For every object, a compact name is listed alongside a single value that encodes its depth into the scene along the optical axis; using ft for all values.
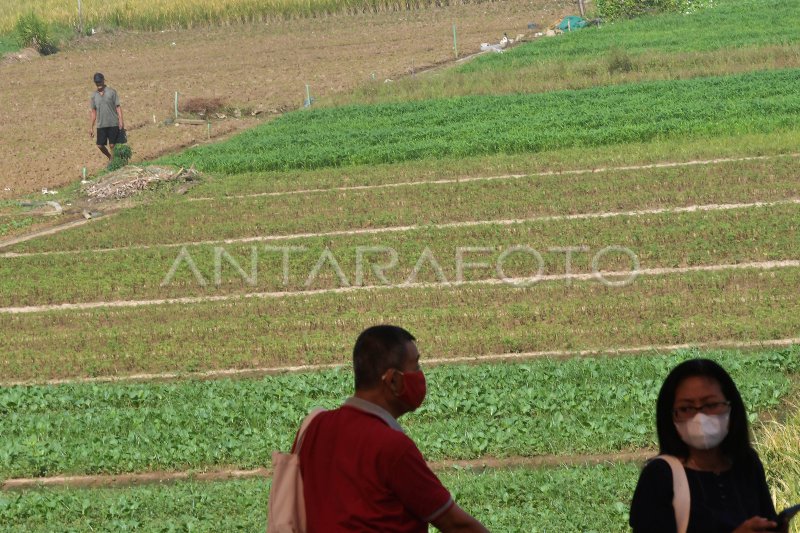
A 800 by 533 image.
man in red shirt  32.37
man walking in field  176.65
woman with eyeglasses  30.32
